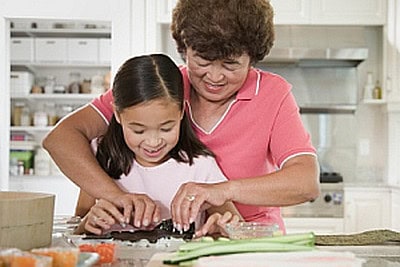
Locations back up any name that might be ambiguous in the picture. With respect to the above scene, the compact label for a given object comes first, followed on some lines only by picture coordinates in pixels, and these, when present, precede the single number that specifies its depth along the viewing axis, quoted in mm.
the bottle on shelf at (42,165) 5648
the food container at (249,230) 1199
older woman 1478
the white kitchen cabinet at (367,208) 4117
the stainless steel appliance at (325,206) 4059
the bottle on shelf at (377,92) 4422
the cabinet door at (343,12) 4223
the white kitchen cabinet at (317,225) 4059
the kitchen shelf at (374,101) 4338
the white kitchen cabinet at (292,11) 4223
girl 1439
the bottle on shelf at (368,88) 4427
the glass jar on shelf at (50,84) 5848
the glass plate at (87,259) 896
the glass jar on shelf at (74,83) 5883
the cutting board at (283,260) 864
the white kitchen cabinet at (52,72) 5621
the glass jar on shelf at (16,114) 5824
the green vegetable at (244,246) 897
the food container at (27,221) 981
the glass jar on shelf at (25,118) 5793
